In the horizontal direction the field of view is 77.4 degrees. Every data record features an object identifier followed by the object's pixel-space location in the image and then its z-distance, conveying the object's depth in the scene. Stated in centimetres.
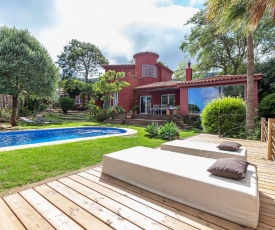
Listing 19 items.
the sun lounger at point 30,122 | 1495
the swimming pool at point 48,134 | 945
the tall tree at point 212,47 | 1778
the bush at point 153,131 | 929
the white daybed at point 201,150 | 414
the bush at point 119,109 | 1825
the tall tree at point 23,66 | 1262
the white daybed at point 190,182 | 231
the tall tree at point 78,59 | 3400
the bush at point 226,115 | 955
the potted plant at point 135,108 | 1969
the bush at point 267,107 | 1047
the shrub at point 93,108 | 1803
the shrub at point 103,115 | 1761
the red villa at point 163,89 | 1395
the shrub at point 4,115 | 1507
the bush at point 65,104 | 2444
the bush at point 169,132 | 873
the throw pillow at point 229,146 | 440
